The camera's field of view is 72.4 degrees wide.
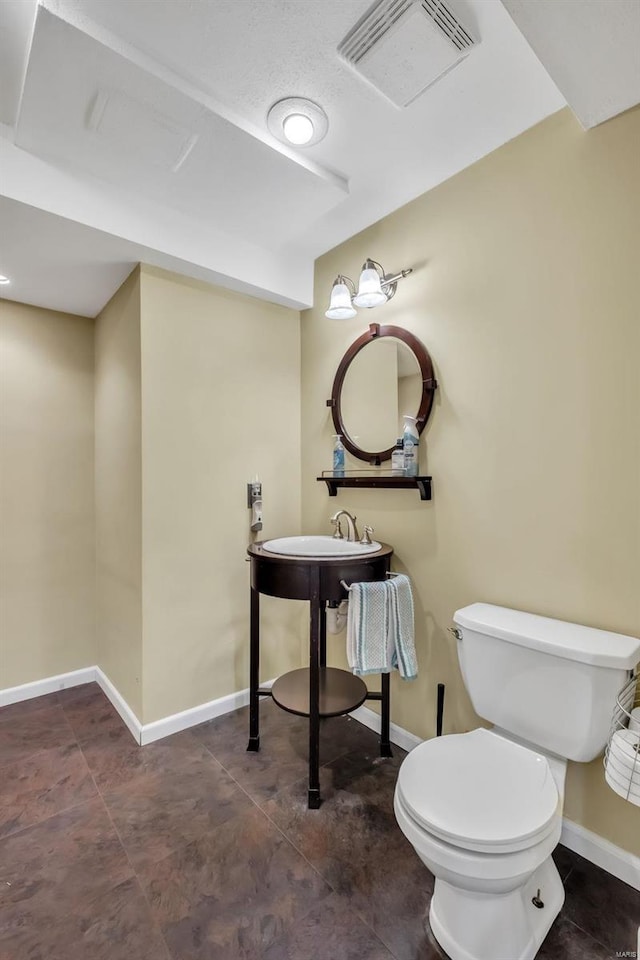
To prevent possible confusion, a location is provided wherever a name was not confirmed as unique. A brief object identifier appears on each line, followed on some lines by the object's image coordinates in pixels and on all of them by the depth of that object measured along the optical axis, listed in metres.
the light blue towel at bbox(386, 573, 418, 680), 1.71
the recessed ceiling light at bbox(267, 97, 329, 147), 1.46
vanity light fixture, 1.91
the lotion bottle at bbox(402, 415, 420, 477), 1.88
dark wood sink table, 1.68
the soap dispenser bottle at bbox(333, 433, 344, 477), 2.25
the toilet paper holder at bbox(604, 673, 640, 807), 1.08
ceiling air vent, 1.16
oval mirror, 1.92
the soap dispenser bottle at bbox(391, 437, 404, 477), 1.92
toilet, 1.01
